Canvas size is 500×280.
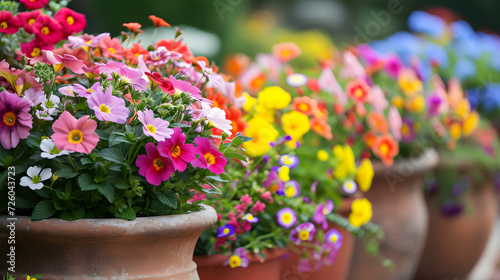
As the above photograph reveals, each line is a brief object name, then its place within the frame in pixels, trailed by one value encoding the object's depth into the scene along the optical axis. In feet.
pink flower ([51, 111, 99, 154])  5.53
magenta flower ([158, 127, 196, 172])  5.62
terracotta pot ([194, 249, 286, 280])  6.48
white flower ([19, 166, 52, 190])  5.58
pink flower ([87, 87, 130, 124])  5.60
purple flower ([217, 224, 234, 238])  6.45
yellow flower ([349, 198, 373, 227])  7.66
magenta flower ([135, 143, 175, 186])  5.62
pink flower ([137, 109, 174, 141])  5.57
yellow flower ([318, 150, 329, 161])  7.61
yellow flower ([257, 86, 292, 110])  7.46
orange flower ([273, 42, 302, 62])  10.18
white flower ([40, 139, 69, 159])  5.53
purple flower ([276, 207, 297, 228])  6.75
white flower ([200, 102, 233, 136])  5.81
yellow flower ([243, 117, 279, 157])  6.87
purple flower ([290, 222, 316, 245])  6.84
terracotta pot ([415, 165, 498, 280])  11.42
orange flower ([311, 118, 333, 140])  7.65
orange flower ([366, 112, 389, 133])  8.66
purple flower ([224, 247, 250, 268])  6.49
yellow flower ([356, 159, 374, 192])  7.91
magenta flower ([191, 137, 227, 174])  5.73
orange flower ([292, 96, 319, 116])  7.65
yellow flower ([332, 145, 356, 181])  7.70
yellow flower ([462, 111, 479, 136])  10.93
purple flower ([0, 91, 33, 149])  5.62
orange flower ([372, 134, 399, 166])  8.51
